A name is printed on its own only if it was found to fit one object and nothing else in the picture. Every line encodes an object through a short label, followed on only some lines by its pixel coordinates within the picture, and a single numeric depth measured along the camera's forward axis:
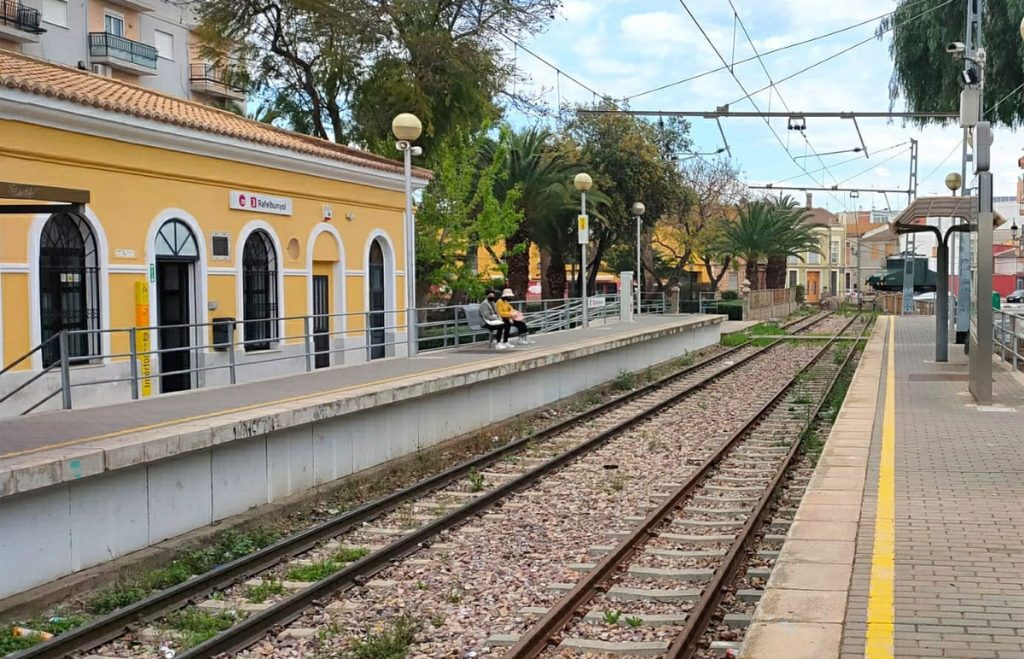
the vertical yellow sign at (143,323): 15.44
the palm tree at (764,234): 56.06
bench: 19.73
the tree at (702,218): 62.25
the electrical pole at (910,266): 50.59
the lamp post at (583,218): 25.34
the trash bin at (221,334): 17.52
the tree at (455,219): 31.42
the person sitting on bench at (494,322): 19.45
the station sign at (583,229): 25.97
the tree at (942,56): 26.86
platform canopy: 17.86
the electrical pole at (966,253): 21.55
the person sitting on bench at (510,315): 20.08
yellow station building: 13.58
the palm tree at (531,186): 37.19
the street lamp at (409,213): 17.09
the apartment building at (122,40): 39.56
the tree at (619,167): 44.22
